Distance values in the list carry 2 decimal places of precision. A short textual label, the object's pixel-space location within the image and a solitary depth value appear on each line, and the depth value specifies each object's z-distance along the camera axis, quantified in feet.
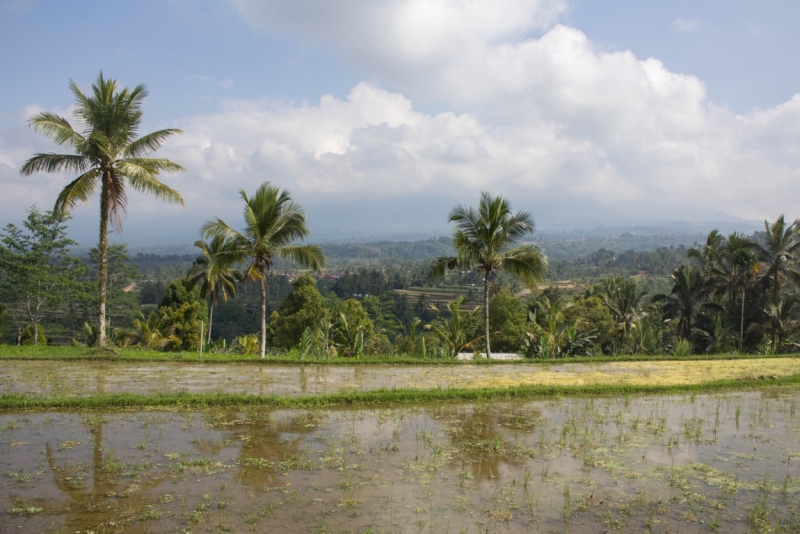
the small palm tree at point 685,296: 108.78
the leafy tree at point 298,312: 91.66
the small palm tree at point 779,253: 87.86
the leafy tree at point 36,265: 93.04
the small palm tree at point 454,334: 63.31
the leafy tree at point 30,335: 97.19
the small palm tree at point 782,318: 89.66
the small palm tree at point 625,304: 114.62
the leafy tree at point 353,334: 60.66
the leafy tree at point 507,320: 104.94
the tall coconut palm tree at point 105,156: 49.26
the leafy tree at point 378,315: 144.63
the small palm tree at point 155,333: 76.89
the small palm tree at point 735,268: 92.38
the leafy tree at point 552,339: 63.98
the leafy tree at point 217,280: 93.86
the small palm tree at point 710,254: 98.94
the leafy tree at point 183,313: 93.09
